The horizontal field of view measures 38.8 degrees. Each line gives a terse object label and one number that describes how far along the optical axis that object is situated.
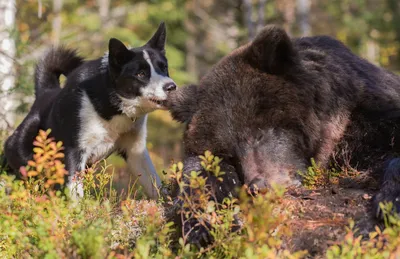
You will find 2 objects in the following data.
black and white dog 5.73
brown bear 3.90
